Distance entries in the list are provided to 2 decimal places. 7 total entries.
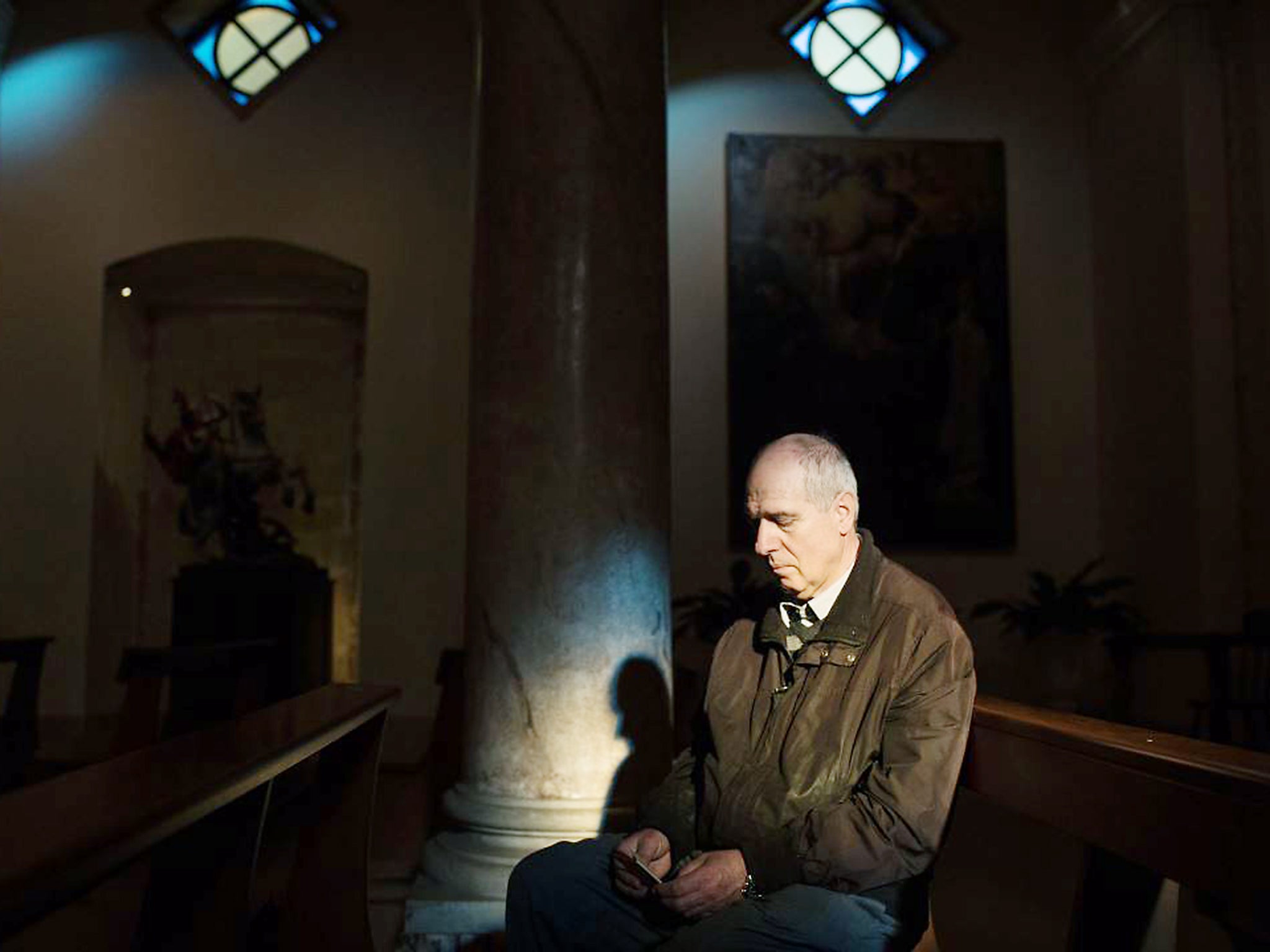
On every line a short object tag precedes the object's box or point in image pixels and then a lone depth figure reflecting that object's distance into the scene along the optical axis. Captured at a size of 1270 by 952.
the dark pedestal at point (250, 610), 8.70
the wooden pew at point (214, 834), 1.22
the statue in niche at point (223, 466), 10.48
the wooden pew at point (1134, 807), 1.42
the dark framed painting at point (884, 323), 9.32
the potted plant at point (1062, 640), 8.62
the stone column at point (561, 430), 3.48
